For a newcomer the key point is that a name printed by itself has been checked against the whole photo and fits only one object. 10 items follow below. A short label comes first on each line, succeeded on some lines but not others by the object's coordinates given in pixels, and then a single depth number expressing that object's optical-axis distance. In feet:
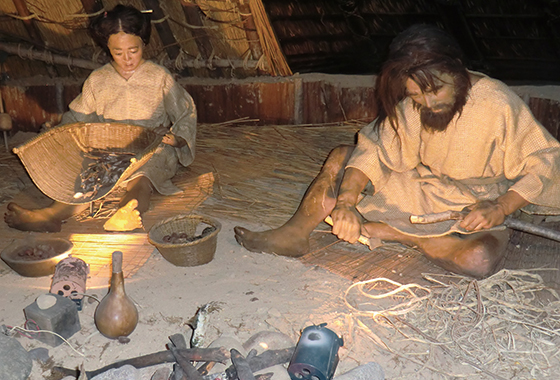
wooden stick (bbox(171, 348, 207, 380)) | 6.69
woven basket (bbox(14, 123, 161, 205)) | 10.97
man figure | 8.75
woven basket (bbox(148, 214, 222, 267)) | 9.63
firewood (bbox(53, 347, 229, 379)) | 7.04
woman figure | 12.22
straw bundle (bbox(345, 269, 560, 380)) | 7.45
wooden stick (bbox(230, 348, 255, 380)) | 6.57
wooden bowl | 9.25
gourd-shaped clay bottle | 7.77
